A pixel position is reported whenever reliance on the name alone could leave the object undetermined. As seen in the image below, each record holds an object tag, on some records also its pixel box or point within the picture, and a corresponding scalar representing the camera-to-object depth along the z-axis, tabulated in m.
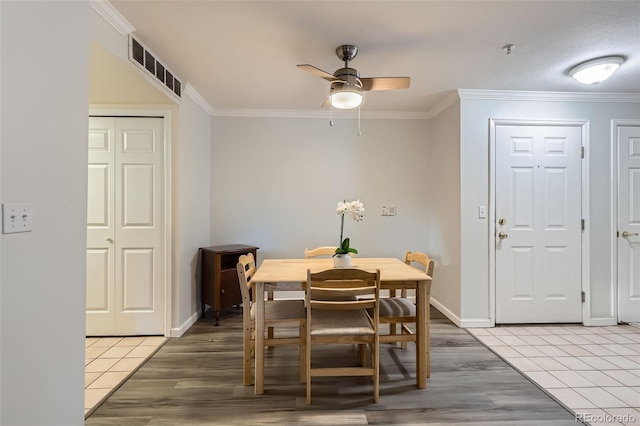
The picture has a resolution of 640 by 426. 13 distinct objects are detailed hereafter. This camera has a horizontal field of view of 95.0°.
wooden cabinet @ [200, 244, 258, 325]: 3.08
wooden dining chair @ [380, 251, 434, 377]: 2.04
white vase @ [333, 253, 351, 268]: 2.26
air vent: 2.06
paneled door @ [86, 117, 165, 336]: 2.73
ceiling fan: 2.07
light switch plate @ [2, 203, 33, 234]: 1.05
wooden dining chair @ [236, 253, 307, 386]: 2.00
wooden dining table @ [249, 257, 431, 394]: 1.93
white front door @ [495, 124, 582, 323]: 3.05
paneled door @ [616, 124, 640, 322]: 3.06
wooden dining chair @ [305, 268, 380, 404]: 1.81
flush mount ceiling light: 2.31
